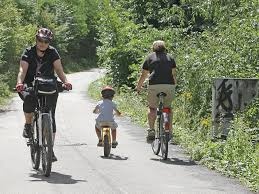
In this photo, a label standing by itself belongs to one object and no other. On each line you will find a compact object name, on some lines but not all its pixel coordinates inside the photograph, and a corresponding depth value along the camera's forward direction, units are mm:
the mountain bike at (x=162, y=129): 19375
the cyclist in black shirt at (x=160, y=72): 20578
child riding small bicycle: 19984
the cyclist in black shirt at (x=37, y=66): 16562
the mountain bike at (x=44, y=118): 15820
